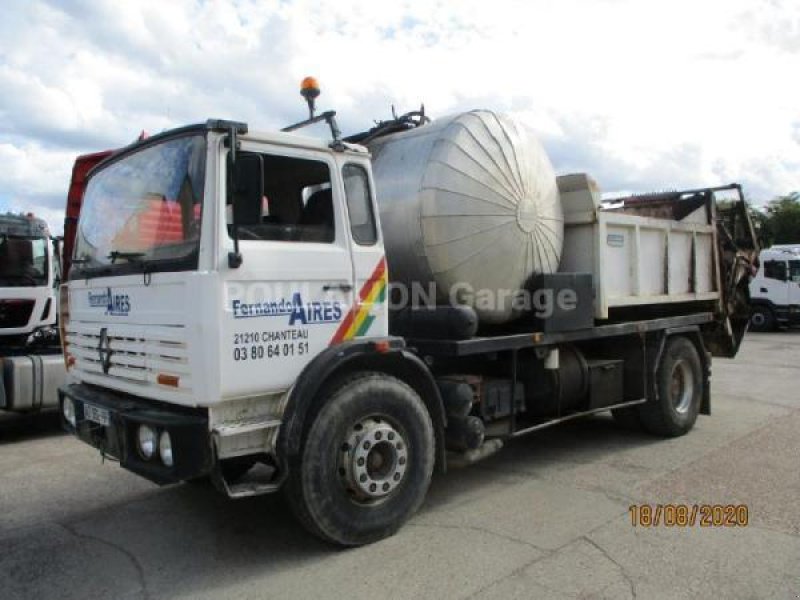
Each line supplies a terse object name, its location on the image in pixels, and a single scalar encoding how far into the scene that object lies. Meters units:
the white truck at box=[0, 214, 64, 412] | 8.16
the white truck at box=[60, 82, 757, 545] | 3.77
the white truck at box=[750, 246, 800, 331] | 21.31
